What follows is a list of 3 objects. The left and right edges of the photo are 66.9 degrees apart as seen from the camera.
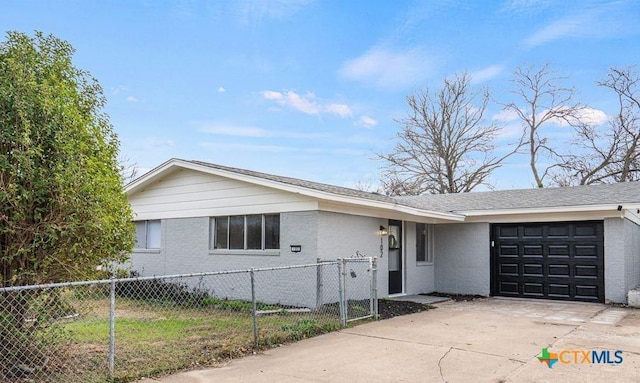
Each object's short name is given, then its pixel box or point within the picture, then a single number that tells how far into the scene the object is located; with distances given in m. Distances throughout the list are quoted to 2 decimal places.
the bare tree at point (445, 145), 27.98
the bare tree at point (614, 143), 25.16
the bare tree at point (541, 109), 27.28
